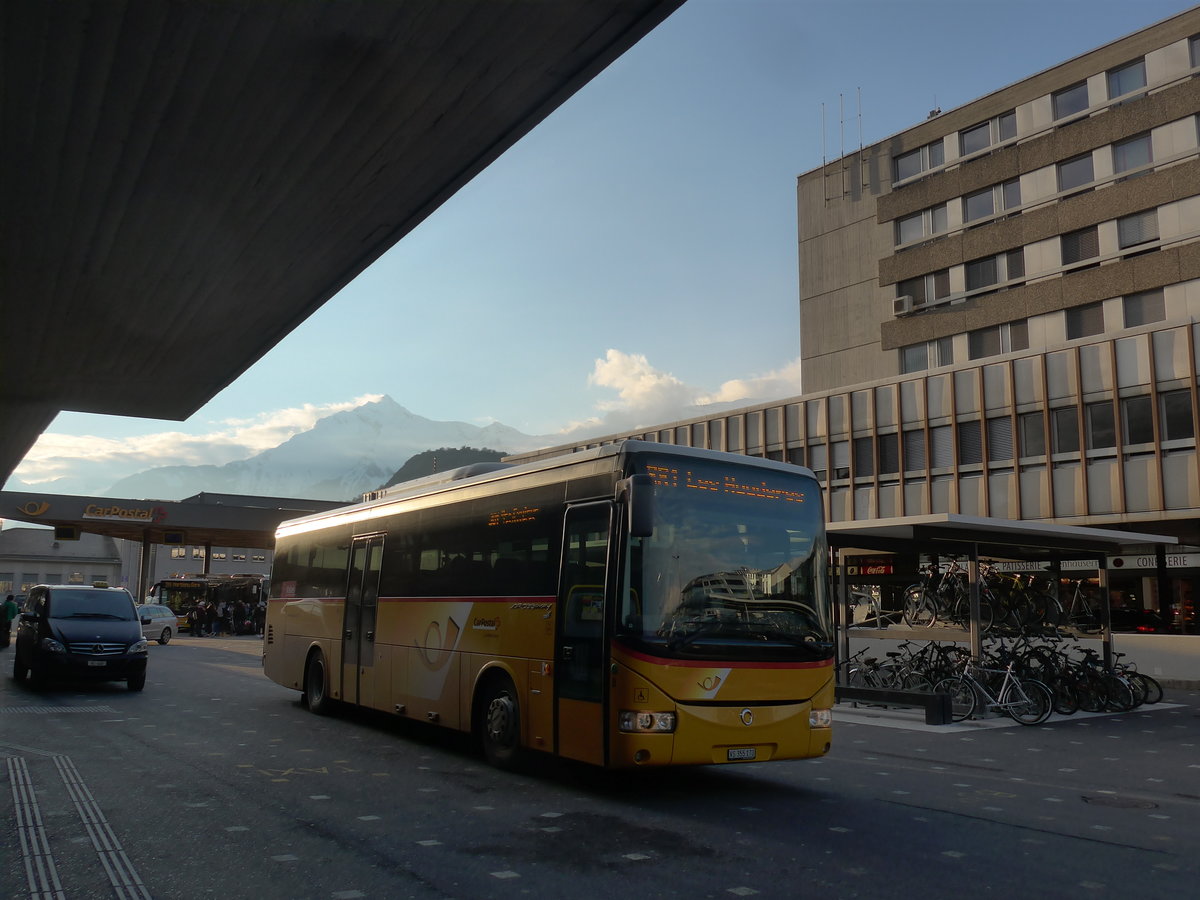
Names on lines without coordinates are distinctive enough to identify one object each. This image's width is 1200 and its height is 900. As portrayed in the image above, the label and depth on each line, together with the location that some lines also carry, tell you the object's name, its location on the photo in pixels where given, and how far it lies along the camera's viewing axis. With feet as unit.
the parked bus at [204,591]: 176.96
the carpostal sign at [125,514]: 163.53
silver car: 129.05
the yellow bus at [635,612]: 28.35
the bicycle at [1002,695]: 51.26
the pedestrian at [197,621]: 165.68
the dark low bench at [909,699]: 50.93
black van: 57.11
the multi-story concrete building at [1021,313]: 101.60
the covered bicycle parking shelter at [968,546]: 53.83
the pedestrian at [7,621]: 103.40
